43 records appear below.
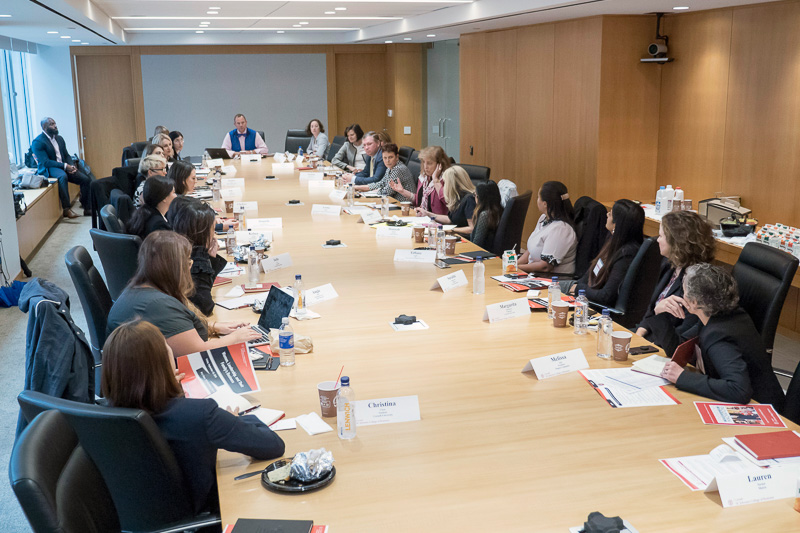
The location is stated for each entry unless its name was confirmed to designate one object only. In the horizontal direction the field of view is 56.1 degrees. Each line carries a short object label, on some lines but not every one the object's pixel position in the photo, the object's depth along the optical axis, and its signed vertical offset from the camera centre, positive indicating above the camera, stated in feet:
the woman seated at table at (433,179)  22.97 -1.74
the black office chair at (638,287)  13.96 -3.10
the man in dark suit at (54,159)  37.65 -1.55
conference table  6.83 -3.44
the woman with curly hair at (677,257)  12.20 -2.22
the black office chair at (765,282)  11.41 -2.56
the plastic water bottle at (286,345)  10.48 -3.04
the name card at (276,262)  15.78 -2.85
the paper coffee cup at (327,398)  8.84 -3.18
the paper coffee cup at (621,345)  10.40 -3.07
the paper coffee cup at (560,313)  11.97 -3.01
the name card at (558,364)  10.00 -3.23
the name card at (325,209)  23.17 -2.57
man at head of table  42.14 -0.90
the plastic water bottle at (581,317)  11.73 -3.02
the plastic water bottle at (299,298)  12.85 -2.94
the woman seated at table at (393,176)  26.30 -1.81
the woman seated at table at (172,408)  7.41 -2.80
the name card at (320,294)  13.74 -3.09
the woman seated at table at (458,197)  21.61 -2.14
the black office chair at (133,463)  7.17 -3.26
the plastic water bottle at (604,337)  10.59 -3.03
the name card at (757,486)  6.93 -3.38
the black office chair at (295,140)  44.21 -0.88
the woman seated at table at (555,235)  16.72 -2.52
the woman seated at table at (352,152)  36.06 -1.35
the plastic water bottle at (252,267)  14.76 -2.76
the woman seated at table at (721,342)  9.40 -2.86
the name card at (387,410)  8.80 -3.35
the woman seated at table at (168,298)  10.45 -2.39
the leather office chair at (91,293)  12.99 -2.92
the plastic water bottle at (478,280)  14.11 -2.93
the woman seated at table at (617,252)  14.19 -2.50
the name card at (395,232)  19.66 -2.80
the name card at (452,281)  14.43 -3.02
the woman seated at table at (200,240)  12.96 -2.08
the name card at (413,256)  16.84 -2.95
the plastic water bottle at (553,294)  12.53 -2.86
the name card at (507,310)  12.51 -3.12
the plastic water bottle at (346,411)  8.27 -3.13
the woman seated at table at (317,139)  40.93 -0.78
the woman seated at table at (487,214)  20.20 -2.45
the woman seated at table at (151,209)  17.77 -1.94
